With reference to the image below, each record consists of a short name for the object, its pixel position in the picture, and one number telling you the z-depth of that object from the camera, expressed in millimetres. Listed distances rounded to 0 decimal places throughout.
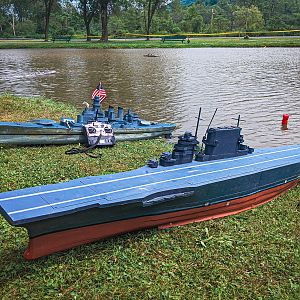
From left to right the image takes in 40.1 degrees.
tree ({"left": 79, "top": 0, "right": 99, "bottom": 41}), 71494
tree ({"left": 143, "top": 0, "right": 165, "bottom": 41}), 76312
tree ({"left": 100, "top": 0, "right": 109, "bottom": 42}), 68250
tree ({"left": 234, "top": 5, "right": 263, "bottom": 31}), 93988
